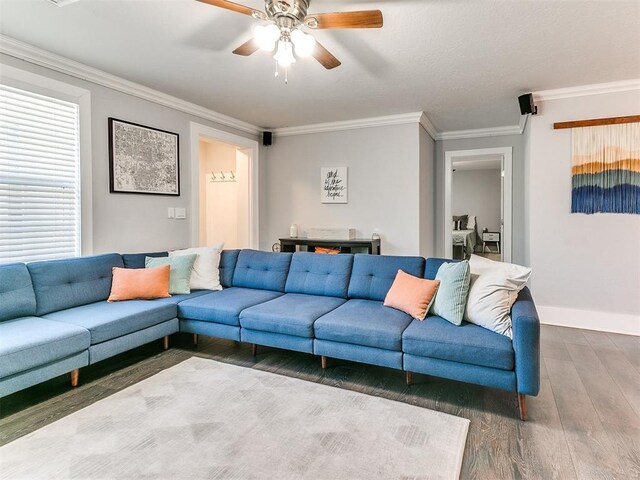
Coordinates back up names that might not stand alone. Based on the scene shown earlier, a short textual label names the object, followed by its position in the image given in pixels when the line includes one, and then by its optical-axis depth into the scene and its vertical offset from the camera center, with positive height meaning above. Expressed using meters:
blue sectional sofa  2.12 -0.62
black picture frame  3.54 +0.77
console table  4.78 -0.15
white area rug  1.67 -1.07
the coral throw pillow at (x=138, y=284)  3.11 -0.43
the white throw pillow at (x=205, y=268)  3.62 -0.35
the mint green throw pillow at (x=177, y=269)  3.42 -0.33
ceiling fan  1.99 +1.20
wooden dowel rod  3.56 +1.10
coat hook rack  6.05 +0.95
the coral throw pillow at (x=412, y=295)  2.61 -0.46
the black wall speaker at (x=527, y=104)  3.73 +1.32
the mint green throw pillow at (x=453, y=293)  2.46 -0.42
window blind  2.81 +0.48
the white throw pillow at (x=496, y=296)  2.29 -0.42
